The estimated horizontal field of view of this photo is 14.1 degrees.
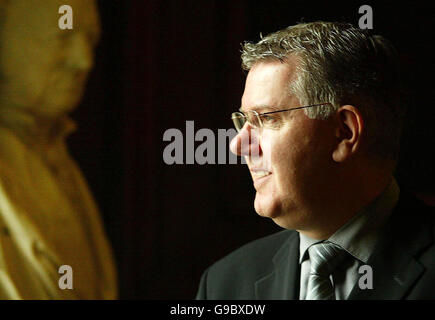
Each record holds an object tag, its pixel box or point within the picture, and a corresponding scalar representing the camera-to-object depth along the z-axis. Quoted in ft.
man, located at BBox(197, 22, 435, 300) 6.77
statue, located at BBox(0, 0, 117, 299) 7.53
